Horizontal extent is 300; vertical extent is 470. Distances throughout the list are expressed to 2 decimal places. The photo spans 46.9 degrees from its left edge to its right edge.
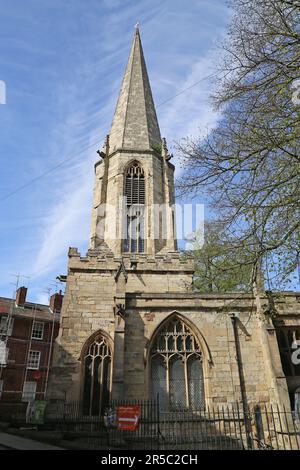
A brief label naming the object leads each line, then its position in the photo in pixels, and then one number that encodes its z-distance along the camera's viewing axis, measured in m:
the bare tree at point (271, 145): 7.09
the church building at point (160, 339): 11.65
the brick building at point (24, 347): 25.61
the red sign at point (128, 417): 8.13
